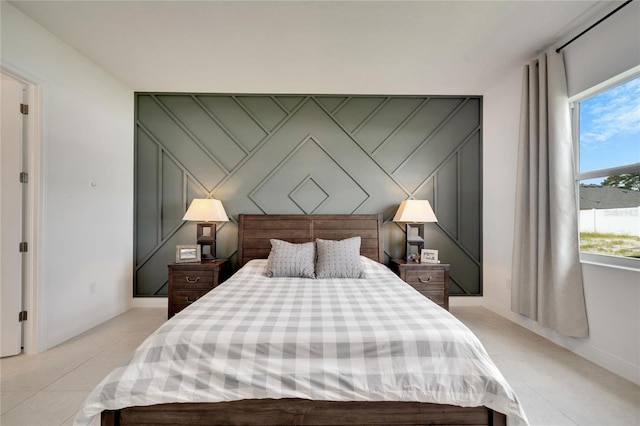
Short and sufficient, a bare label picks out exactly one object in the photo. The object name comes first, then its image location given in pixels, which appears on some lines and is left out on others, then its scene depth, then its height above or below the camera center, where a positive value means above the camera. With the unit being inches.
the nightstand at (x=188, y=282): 114.8 -29.8
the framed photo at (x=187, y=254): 120.4 -18.6
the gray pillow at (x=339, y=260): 103.1 -18.6
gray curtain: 91.3 +1.2
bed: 49.1 -30.6
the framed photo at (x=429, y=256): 124.3 -20.0
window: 80.9 +13.8
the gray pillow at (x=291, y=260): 103.5 -18.8
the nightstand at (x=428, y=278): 118.4 -28.7
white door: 88.7 -1.9
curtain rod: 77.8 +59.7
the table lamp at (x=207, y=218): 121.4 -2.5
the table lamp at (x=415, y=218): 123.0 -2.3
